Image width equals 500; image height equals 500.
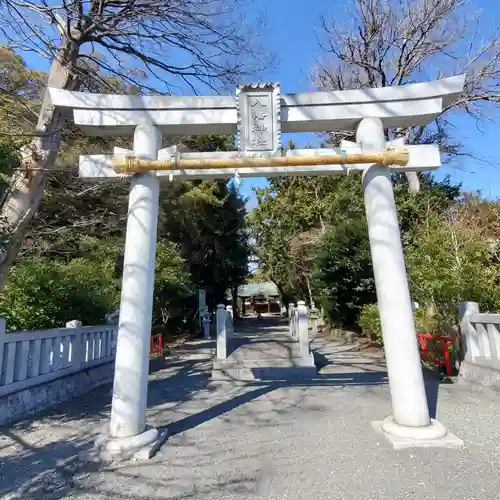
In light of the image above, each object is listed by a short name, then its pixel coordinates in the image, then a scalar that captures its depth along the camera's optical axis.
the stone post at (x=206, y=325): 17.02
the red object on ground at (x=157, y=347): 11.07
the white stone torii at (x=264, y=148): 3.93
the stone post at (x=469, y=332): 6.05
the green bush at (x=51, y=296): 6.14
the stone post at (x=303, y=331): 8.14
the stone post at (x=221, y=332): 8.11
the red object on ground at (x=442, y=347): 6.71
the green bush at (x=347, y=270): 12.66
